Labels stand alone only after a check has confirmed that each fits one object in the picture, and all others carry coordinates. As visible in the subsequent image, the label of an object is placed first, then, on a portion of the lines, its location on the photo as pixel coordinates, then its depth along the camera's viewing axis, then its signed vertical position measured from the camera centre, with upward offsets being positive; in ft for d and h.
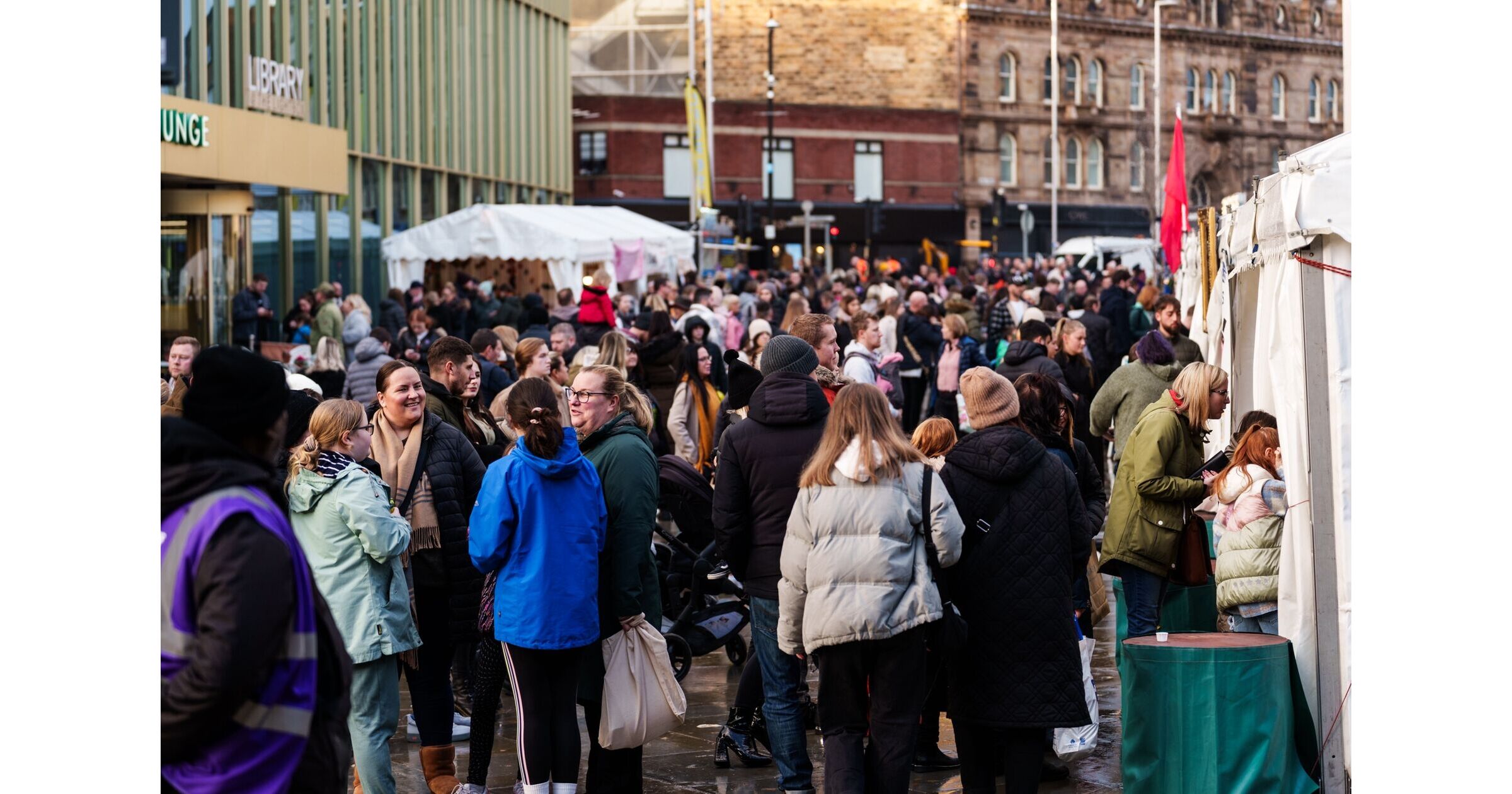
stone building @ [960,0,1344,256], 225.76 +42.20
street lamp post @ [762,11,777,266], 171.83 +26.32
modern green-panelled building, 68.95 +15.68
